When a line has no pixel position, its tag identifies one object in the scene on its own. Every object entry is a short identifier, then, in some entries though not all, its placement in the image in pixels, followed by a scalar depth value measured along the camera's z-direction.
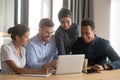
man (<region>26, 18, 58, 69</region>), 2.34
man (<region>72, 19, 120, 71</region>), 2.60
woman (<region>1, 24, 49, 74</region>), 2.15
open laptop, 2.07
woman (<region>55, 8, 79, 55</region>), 2.58
